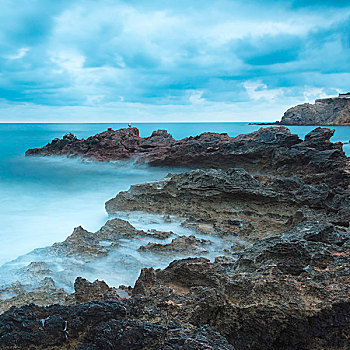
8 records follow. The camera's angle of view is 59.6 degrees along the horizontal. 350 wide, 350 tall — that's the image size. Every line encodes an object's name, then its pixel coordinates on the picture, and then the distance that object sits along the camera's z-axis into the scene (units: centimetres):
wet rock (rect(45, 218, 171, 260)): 636
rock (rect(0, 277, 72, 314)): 434
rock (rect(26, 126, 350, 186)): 1150
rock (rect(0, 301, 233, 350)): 221
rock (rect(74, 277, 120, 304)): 361
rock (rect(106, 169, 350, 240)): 737
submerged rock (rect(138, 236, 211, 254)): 638
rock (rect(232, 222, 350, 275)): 401
